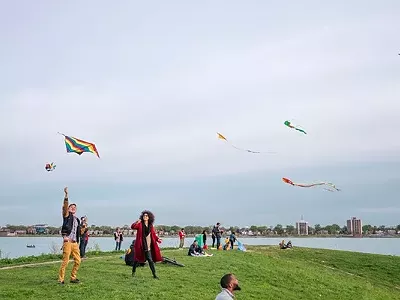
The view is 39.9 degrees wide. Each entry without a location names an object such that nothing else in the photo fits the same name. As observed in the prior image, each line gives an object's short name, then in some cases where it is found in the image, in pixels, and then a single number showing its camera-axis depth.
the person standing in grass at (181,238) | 41.15
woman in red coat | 17.81
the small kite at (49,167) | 19.04
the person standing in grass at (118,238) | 38.85
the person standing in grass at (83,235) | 27.20
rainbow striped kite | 18.97
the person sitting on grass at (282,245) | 42.78
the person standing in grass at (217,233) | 37.50
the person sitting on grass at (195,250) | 29.26
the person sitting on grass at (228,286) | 8.90
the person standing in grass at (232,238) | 38.06
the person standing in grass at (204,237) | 37.10
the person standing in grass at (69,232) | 15.95
